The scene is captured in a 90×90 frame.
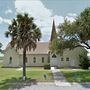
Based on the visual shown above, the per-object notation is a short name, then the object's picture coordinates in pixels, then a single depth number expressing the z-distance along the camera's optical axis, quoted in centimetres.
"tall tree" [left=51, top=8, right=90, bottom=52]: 1614
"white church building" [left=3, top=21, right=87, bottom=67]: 2130
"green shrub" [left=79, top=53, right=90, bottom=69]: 1927
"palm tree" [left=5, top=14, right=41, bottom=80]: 1324
